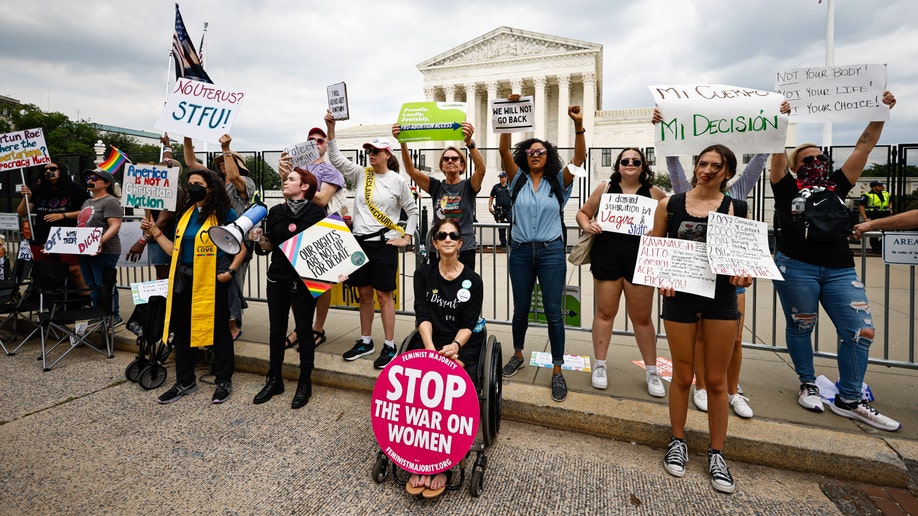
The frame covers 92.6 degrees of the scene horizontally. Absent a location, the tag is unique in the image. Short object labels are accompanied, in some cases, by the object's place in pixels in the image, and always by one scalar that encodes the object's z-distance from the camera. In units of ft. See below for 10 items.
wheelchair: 8.79
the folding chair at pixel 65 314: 15.92
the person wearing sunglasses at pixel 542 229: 12.32
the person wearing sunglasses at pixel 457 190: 13.50
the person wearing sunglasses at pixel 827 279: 10.54
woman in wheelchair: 10.21
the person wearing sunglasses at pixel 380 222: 14.23
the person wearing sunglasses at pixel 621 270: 11.93
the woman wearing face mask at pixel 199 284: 13.10
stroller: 13.35
